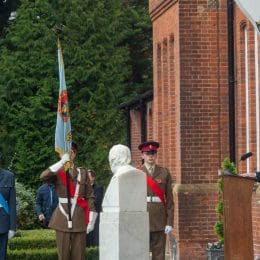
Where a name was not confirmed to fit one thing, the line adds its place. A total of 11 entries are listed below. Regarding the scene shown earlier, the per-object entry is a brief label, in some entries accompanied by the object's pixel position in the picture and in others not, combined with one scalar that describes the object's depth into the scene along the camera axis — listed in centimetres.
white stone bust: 1230
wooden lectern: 1208
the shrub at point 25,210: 2545
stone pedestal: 1224
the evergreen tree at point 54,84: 2872
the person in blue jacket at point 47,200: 1955
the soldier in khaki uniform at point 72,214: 1584
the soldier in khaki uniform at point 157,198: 1617
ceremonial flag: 1631
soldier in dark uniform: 1650
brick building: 2227
